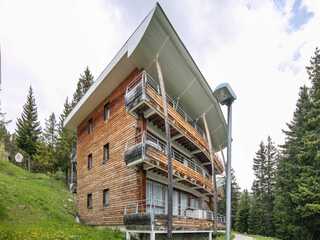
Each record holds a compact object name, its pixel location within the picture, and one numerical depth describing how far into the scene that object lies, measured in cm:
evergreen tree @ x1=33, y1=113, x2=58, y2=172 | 4184
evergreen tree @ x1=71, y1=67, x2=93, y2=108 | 4391
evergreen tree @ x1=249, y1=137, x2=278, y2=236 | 4469
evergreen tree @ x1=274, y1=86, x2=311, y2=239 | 2917
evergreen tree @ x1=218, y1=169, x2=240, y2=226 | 5253
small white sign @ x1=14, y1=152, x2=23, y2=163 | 4216
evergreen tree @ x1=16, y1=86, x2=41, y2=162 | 4712
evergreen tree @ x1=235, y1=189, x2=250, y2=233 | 4984
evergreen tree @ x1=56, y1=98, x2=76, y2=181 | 4044
